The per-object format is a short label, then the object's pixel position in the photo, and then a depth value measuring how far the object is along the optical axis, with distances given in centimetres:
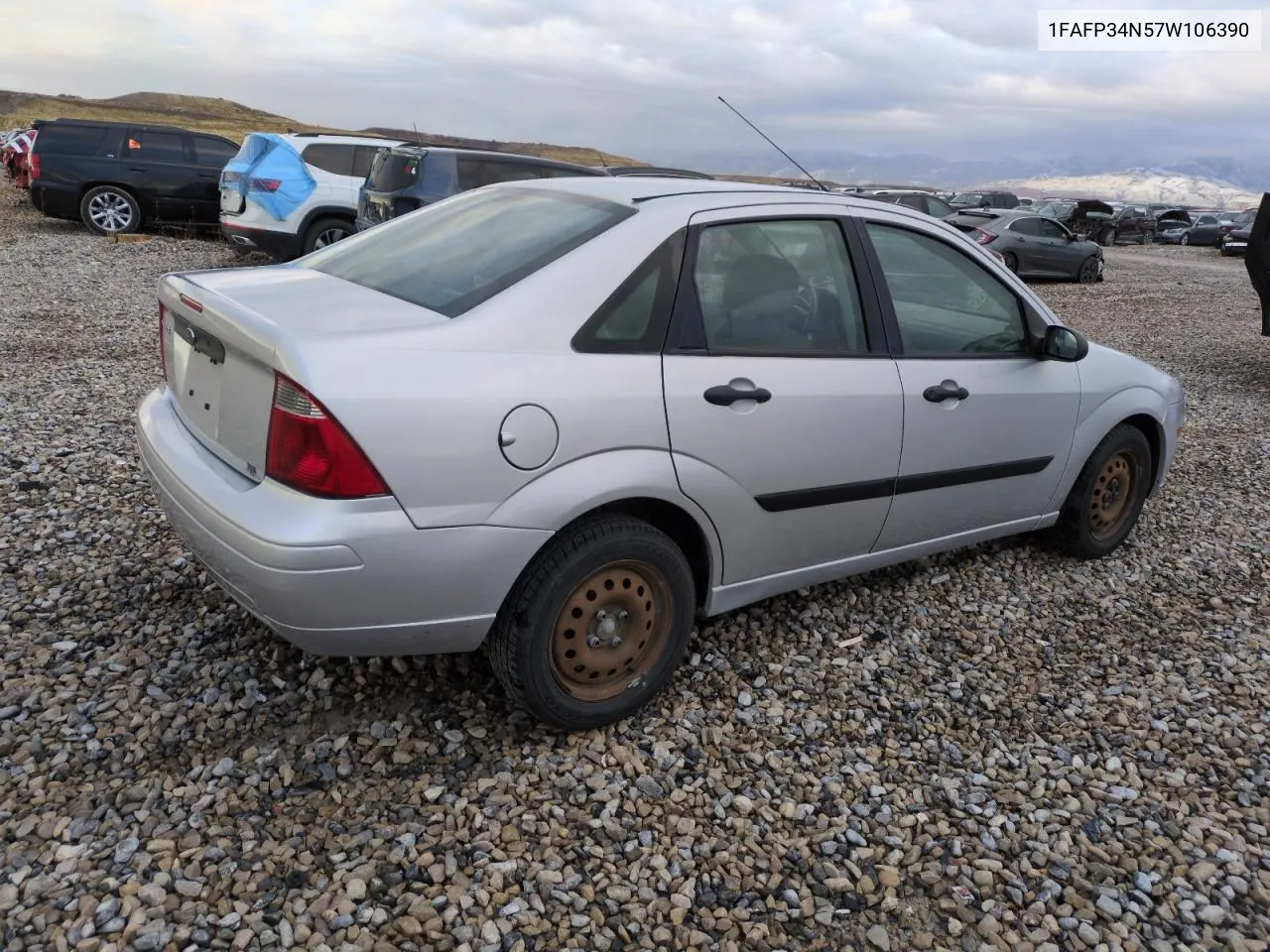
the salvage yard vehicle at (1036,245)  1755
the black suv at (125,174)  1448
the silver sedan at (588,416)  243
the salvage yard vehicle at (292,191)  1177
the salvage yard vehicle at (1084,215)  2714
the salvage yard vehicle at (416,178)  985
